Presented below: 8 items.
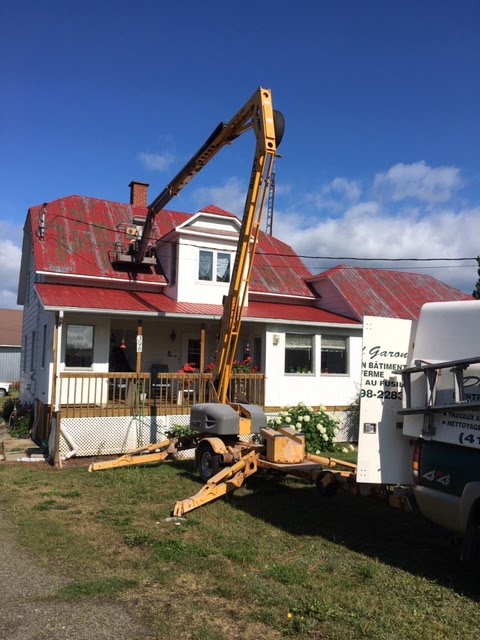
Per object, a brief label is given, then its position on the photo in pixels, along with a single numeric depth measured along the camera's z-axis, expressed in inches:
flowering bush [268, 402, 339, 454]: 557.9
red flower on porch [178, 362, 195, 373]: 570.1
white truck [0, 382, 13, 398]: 1347.2
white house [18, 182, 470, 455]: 531.5
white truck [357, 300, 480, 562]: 210.8
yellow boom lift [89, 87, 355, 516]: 346.0
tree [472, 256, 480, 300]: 1179.3
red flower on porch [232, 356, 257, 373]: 601.0
